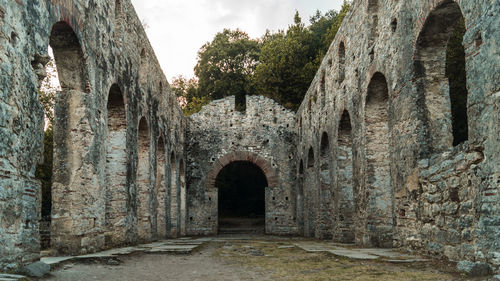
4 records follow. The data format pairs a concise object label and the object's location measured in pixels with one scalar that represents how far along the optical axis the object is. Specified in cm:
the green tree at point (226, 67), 2911
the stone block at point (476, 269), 432
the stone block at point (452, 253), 520
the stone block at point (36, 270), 429
